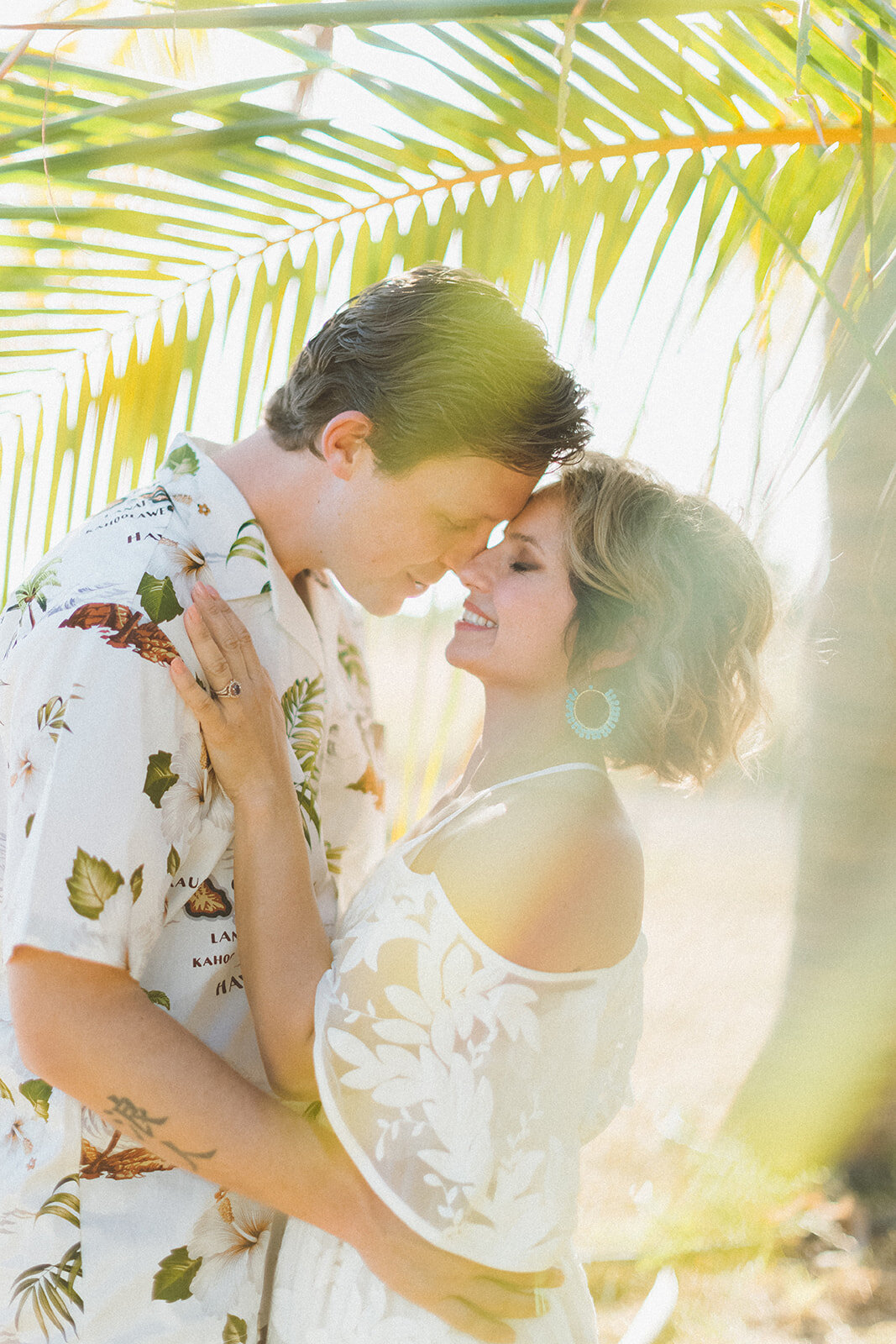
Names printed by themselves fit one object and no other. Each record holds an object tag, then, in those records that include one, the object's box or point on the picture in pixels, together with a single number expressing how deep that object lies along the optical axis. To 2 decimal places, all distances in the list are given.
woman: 1.46
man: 1.30
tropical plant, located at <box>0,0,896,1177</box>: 1.16
